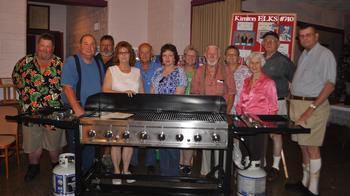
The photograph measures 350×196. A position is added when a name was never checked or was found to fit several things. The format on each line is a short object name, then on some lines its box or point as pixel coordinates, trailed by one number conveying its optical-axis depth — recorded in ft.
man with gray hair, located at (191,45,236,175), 10.57
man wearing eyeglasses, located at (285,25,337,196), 9.46
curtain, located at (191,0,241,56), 16.92
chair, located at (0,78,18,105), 15.22
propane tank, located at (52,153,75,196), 9.32
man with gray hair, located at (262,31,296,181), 11.73
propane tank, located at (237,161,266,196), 9.27
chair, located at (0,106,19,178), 11.75
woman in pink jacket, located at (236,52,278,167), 9.95
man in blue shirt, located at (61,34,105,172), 9.46
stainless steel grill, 7.75
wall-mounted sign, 13.93
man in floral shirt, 10.61
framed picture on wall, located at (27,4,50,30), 25.40
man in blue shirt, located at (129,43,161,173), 11.69
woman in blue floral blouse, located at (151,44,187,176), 10.12
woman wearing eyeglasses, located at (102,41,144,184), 9.94
